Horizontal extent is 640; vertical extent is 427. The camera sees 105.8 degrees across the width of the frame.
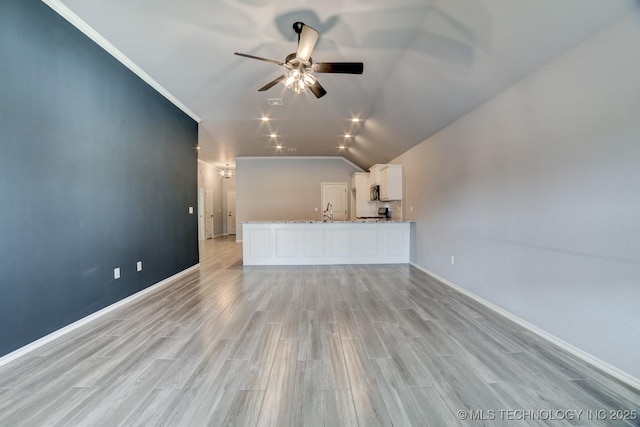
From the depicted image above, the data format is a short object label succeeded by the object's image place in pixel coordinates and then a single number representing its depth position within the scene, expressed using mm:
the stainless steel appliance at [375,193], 6424
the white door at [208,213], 9891
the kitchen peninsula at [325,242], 5137
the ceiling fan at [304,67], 2354
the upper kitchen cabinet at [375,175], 6420
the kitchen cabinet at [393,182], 5754
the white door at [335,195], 8805
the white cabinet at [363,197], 7652
